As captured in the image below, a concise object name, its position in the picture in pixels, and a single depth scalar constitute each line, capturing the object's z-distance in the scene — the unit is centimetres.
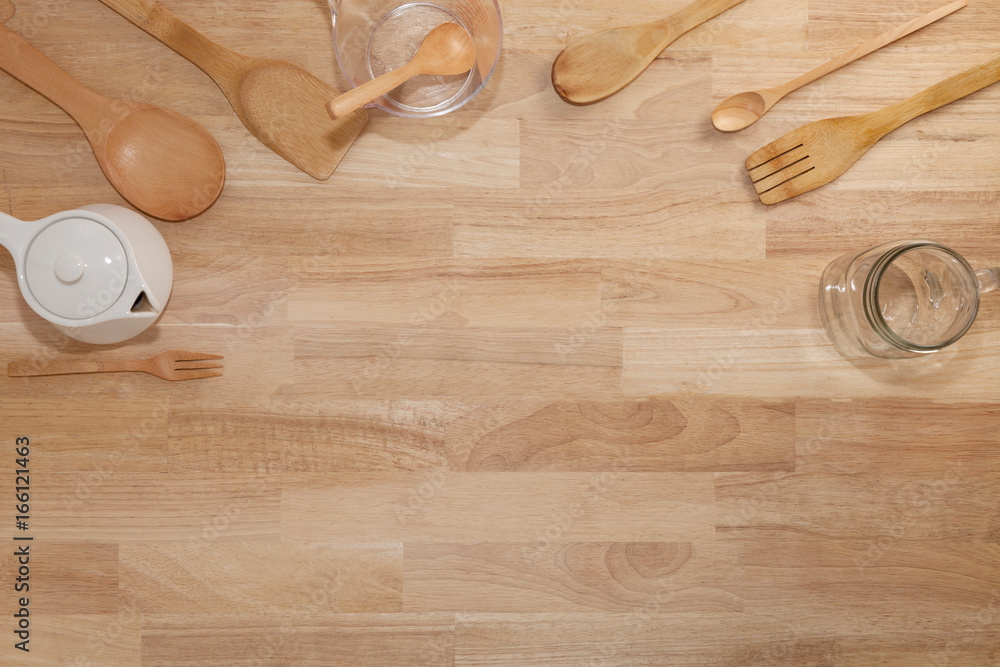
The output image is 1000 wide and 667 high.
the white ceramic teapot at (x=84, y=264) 77
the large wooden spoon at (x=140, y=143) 86
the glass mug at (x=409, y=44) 89
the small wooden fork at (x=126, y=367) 86
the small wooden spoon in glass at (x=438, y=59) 81
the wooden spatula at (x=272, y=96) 87
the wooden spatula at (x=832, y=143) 89
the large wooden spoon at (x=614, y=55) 89
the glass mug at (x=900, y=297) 85
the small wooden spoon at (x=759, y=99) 89
